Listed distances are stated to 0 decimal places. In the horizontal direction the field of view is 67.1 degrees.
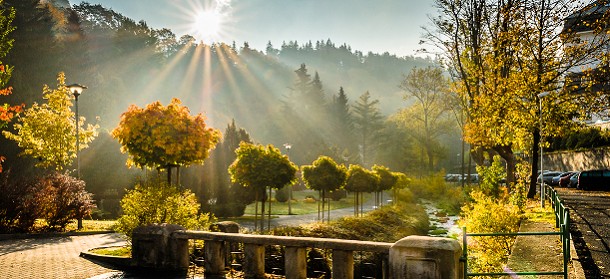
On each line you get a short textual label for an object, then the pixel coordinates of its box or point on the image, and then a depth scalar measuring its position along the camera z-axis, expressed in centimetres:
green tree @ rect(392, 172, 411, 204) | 4267
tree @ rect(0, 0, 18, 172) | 1420
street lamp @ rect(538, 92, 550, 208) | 2081
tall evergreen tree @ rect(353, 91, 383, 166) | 9188
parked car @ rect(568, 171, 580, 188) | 3539
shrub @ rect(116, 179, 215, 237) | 1158
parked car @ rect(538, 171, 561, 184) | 4238
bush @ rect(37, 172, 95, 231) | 1762
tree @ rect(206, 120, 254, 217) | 3200
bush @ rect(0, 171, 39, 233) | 1653
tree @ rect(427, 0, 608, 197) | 2339
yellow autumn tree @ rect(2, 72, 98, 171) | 2241
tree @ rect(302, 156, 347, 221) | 2719
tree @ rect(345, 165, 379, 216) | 3194
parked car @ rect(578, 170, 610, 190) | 3048
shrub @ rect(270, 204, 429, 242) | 1769
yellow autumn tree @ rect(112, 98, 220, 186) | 1520
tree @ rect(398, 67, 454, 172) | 5569
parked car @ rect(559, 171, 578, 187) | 3700
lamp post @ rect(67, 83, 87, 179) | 2108
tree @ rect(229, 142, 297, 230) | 2064
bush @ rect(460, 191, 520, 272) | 1218
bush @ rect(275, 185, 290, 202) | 4788
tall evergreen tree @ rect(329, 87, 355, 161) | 9377
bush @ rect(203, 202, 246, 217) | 3145
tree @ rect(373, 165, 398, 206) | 3737
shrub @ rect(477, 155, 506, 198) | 2548
